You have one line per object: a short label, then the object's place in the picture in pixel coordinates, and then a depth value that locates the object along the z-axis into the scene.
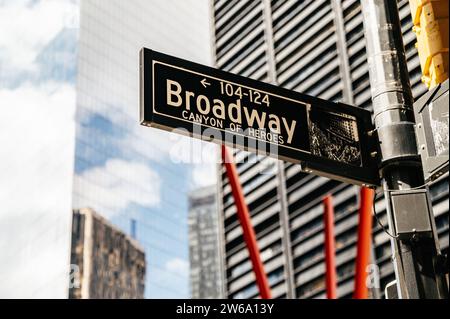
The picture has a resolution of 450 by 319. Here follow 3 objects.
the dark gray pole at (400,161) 5.88
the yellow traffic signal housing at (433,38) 5.59
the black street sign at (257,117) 6.42
